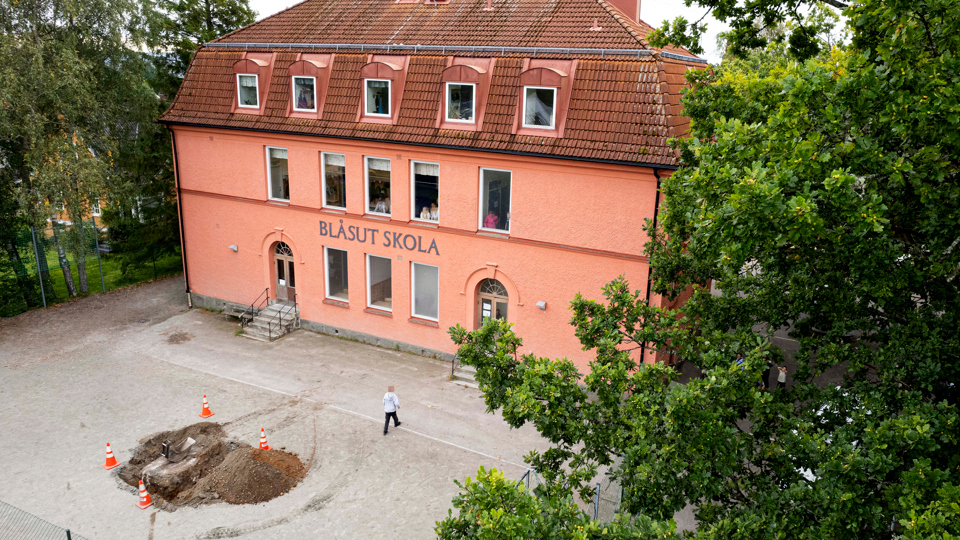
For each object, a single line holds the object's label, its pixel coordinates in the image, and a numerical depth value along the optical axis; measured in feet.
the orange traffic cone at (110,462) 48.57
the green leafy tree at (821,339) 21.86
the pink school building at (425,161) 56.39
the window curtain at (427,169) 64.28
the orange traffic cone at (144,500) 44.26
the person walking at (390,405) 53.62
